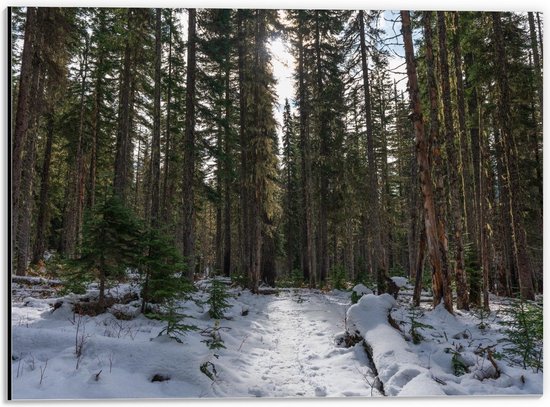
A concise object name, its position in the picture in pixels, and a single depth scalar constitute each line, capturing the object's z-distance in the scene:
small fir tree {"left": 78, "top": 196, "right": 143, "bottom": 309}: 5.85
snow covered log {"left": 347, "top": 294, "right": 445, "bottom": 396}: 3.62
